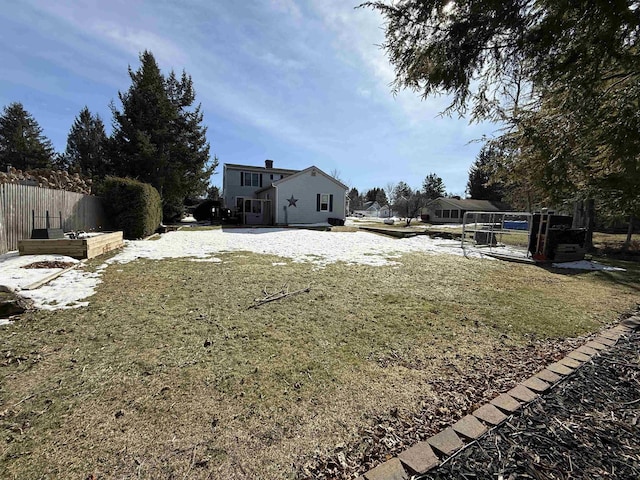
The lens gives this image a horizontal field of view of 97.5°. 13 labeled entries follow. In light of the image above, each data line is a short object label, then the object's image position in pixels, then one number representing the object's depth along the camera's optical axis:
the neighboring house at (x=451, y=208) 43.47
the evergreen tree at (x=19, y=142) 31.95
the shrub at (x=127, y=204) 11.66
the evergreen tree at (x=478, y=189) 47.66
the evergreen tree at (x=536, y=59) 2.84
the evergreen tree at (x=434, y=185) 60.06
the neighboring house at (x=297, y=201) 22.38
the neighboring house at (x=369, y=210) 67.88
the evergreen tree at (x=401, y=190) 59.06
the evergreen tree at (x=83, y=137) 33.82
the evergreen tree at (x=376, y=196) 79.94
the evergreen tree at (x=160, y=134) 20.06
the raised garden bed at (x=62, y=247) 6.99
